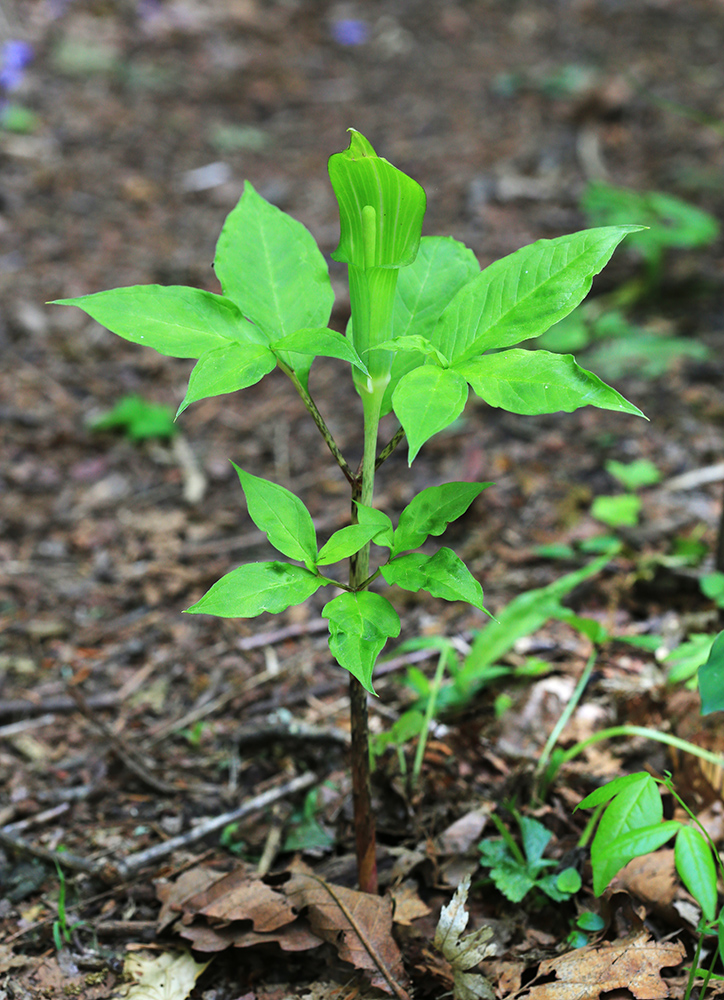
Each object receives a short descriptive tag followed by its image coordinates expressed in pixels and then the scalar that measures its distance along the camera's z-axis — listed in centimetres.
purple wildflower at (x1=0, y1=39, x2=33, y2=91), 328
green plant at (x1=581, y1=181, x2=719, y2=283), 206
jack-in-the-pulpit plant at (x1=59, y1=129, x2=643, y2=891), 81
